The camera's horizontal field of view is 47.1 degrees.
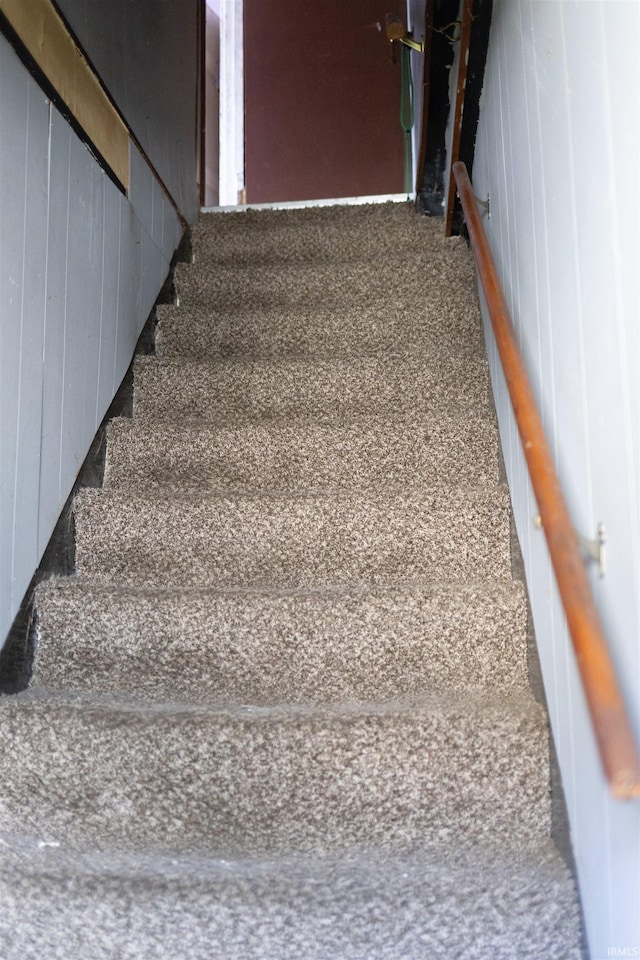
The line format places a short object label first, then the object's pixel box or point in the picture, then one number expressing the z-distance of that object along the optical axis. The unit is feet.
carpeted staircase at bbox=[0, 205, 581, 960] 3.46
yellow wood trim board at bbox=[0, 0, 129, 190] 5.49
